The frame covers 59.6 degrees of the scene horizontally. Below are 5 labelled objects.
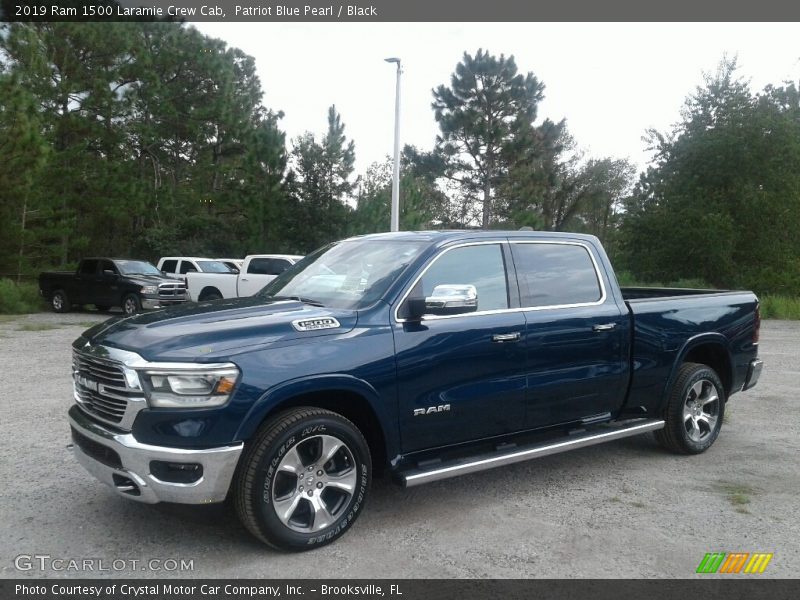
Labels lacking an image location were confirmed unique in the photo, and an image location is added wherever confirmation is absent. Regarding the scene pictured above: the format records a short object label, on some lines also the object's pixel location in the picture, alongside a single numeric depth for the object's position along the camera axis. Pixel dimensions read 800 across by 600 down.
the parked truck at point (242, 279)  19.34
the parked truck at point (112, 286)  19.00
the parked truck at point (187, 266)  21.88
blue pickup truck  3.74
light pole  23.90
